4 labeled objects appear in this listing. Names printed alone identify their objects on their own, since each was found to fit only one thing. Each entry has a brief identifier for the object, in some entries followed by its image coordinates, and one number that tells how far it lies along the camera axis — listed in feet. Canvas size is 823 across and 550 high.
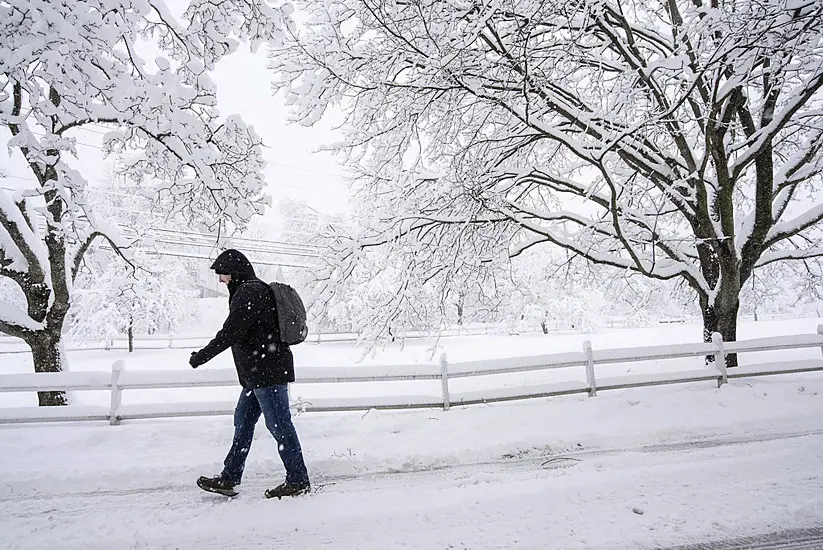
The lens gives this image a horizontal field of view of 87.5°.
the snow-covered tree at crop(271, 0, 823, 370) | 19.69
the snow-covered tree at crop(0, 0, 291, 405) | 13.85
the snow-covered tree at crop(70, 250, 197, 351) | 87.15
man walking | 11.64
